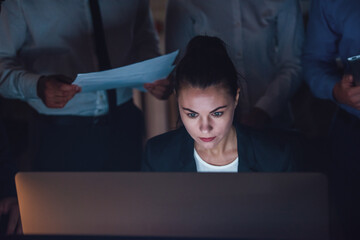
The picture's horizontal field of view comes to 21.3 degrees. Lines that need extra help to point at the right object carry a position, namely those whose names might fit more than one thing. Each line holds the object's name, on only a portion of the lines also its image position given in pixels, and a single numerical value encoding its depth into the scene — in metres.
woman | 2.24
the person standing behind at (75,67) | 2.36
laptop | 1.90
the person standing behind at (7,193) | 2.09
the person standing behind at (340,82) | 2.27
